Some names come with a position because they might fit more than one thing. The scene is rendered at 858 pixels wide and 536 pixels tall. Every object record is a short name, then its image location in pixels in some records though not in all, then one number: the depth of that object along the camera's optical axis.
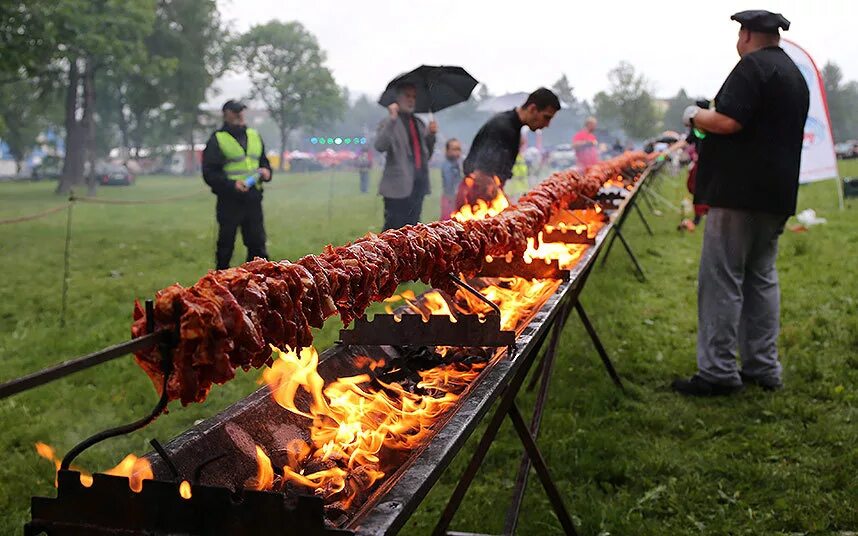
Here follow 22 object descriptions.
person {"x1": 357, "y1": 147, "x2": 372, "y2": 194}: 30.25
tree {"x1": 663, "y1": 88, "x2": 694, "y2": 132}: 92.69
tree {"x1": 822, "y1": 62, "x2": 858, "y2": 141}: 86.50
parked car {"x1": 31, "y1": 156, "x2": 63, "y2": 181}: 51.41
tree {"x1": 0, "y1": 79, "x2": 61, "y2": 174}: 42.31
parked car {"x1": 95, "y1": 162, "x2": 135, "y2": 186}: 42.19
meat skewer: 1.89
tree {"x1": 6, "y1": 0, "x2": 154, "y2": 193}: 17.43
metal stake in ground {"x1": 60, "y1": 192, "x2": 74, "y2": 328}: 8.24
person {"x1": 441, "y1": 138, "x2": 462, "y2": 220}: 13.97
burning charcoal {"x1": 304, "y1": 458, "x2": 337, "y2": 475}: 2.61
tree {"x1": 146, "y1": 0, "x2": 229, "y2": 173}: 49.00
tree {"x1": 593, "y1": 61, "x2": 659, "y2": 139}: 63.12
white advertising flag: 14.49
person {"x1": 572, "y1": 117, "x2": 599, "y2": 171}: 20.58
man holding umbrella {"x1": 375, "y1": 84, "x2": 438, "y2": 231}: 9.61
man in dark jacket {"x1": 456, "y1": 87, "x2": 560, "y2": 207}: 7.73
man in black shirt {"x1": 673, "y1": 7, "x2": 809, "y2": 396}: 5.83
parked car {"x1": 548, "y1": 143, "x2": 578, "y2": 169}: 54.50
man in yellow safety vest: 9.19
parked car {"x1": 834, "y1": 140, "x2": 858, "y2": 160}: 51.06
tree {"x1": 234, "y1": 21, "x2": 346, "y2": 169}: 77.25
